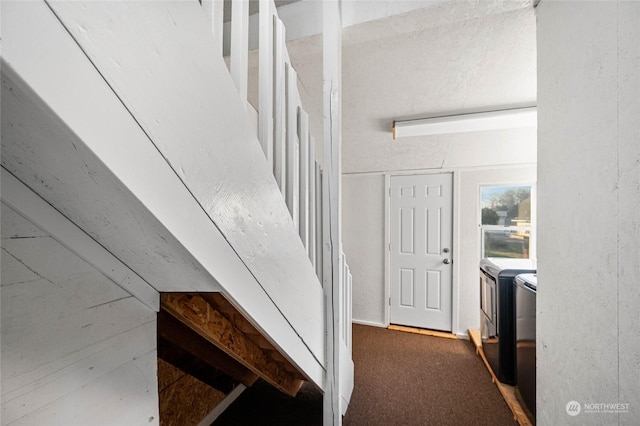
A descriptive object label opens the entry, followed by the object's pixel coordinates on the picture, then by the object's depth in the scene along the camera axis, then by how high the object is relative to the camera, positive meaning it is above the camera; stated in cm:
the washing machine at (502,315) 186 -78
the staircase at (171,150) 29 +10
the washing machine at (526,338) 153 -79
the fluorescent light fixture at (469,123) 196 +75
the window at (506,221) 281 -8
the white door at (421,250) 301 -45
